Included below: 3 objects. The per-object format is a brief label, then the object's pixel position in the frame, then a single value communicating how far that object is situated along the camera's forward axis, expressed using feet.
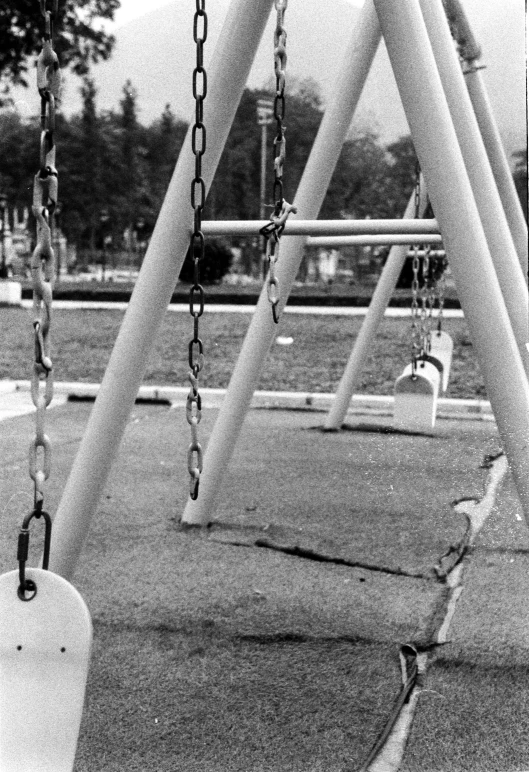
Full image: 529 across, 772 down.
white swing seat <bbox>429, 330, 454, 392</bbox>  15.52
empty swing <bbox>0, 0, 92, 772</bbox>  4.62
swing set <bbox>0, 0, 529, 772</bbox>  4.68
